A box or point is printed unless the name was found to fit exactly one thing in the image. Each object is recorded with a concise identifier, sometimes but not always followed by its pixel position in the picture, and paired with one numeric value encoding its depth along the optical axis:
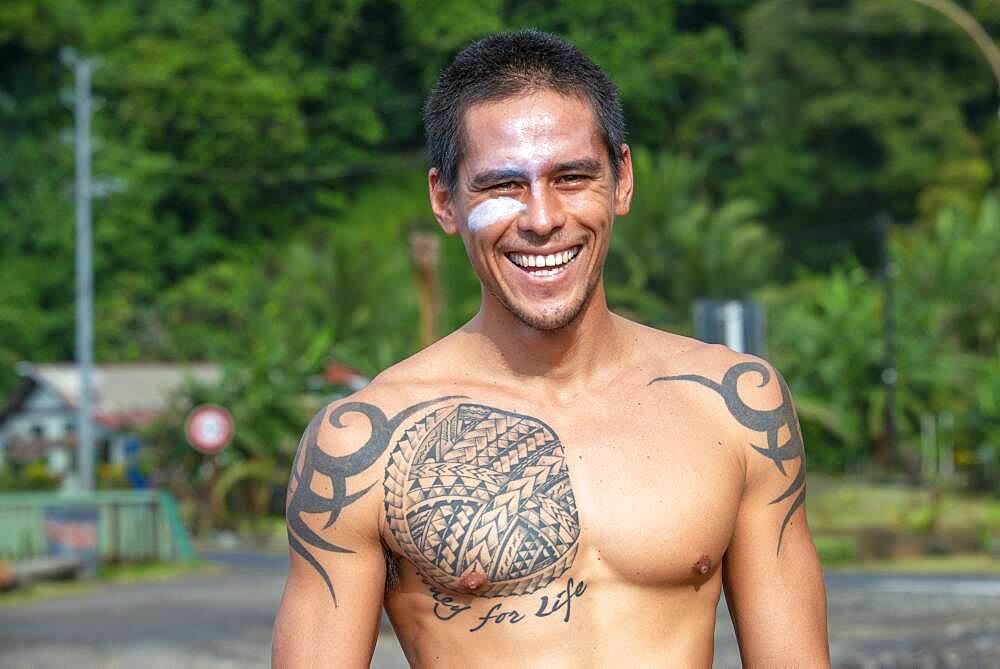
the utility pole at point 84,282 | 32.44
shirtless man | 3.59
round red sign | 27.53
